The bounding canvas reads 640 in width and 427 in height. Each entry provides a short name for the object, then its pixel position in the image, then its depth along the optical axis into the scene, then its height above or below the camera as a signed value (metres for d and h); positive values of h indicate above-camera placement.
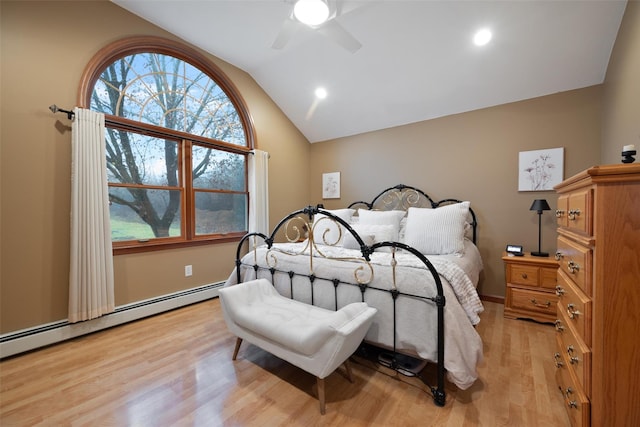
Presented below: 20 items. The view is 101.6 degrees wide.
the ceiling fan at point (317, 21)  1.81 +1.41
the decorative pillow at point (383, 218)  3.01 -0.09
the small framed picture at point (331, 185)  4.34 +0.42
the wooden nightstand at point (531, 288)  2.41 -0.75
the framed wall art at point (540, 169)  2.71 +0.44
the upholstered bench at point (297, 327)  1.37 -0.69
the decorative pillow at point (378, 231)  2.61 -0.21
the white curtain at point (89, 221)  2.19 -0.09
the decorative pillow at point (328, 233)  2.76 -0.24
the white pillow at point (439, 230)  2.42 -0.20
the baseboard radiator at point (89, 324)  2.01 -1.01
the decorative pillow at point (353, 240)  2.38 -0.29
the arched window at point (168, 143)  2.56 +0.79
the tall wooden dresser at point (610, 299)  0.91 -0.32
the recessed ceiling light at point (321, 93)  3.57 +1.63
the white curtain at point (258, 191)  3.62 +0.27
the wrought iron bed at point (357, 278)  1.46 -0.49
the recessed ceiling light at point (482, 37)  2.40 +1.62
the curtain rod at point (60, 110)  2.12 +0.83
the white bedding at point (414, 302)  1.40 -0.59
